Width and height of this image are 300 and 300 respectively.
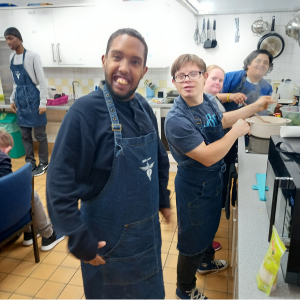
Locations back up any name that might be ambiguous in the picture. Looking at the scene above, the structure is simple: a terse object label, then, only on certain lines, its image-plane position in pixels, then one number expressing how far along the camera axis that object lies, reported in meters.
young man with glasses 1.43
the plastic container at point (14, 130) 4.37
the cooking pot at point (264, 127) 1.98
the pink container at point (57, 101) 4.23
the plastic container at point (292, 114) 2.16
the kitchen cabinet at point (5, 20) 4.23
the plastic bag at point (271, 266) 0.82
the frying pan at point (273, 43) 3.73
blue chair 1.78
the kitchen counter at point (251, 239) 0.90
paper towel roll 1.26
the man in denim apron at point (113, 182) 0.96
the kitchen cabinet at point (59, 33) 4.02
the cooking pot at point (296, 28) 2.41
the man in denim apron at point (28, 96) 3.67
